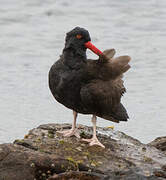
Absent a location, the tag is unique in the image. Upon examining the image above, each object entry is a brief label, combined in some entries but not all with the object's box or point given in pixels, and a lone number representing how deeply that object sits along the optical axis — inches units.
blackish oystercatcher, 764.0
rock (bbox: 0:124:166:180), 657.0
